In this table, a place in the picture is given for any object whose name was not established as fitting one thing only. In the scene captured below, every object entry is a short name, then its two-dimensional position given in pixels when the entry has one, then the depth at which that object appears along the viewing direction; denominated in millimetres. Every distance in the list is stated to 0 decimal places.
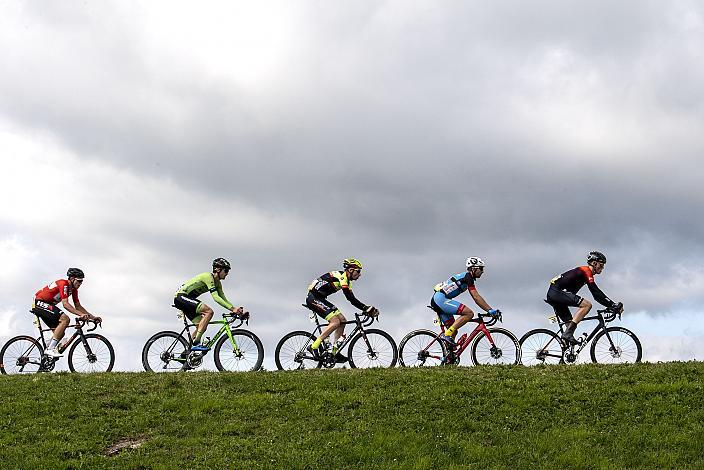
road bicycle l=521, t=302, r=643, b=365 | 21922
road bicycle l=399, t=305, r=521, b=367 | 22188
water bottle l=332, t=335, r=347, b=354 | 22078
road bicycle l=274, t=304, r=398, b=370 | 22016
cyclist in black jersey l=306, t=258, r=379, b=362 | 21984
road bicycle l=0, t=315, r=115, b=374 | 23438
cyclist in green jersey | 22562
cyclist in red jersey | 23625
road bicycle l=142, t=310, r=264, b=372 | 22297
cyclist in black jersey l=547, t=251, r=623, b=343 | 22203
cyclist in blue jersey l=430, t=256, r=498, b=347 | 22281
